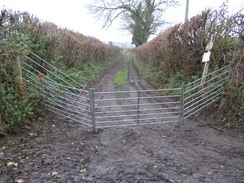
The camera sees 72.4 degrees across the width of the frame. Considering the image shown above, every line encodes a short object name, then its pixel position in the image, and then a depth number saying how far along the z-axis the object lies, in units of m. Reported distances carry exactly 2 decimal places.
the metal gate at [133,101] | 4.54
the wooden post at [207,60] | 5.08
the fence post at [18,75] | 4.28
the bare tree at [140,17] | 23.02
